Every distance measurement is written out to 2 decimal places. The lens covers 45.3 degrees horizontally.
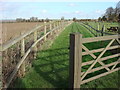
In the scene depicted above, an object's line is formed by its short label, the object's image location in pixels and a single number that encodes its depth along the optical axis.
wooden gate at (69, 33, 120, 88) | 3.04
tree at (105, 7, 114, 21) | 55.48
